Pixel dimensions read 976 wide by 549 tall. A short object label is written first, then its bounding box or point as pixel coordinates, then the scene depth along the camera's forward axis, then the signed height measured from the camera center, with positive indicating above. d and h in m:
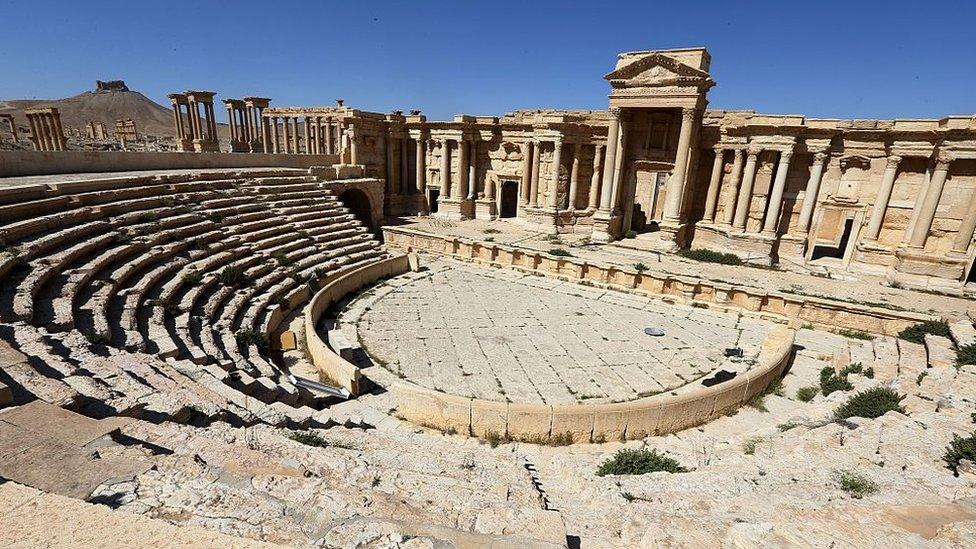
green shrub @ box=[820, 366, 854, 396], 9.80 -4.24
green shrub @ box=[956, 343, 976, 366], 9.66 -3.38
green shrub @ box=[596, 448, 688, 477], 6.55 -4.12
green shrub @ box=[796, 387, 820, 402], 10.00 -4.53
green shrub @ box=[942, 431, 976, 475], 5.56 -3.12
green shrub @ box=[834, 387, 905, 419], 7.79 -3.66
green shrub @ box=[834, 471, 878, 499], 4.95 -3.22
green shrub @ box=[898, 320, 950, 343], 12.08 -3.63
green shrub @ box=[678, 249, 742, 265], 19.55 -3.32
